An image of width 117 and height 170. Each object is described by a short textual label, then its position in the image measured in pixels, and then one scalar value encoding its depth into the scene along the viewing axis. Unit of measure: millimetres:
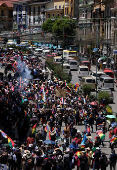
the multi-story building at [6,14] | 159000
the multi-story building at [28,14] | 134875
